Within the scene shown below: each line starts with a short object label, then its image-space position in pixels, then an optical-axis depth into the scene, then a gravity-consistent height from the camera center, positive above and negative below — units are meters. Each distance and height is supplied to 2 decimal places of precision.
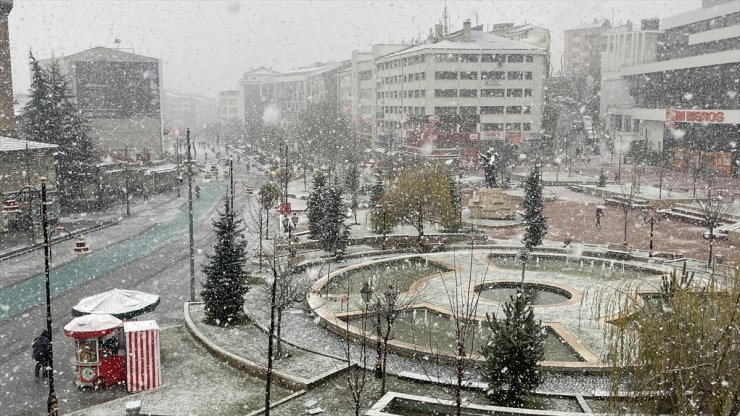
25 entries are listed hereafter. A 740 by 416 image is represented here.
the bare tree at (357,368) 15.57 -5.82
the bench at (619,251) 28.41 -4.75
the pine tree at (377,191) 39.16 -3.05
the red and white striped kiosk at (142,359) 15.70 -5.42
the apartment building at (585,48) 128.00 +19.94
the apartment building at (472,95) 77.19 +5.90
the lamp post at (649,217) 38.38 -4.51
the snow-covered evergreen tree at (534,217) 30.73 -3.50
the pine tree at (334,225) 30.16 -4.01
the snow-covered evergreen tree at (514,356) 14.20 -4.72
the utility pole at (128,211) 46.34 -5.31
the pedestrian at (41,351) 16.45 -5.53
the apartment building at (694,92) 62.66 +5.98
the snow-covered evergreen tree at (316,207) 34.12 -3.55
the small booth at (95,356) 15.91 -5.47
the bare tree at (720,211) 36.94 -3.95
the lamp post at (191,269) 22.64 -4.62
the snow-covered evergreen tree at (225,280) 20.39 -4.51
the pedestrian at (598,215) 38.19 -4.18
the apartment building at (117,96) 80.44 +5.36
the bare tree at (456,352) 11.46 -5.46
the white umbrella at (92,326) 15.80 -4.76
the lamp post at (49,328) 11.86 -3.65
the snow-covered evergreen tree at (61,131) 50.72 +0.44
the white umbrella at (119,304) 18.00 -4.80
